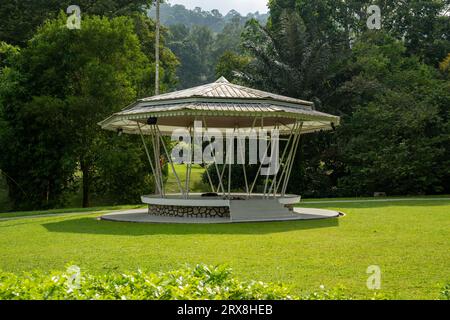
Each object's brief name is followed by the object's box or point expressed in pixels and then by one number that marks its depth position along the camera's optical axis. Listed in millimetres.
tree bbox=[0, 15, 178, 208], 28922
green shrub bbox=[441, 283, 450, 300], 5297
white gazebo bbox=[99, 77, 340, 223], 17062
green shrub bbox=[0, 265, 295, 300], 5172
